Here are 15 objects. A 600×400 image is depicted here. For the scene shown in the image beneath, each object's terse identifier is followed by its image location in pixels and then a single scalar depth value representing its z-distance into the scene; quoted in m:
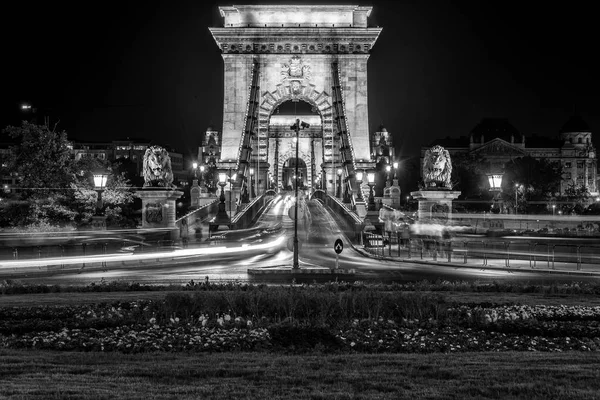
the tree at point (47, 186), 47.09
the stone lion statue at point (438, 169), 46.00
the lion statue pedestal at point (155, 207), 45.22
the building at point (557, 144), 170.38
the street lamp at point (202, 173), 66.12
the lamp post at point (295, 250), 26.11
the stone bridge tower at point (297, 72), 77.62
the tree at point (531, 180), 105.62
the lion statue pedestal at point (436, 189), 45.75
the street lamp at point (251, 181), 75.29
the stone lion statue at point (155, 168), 45.69
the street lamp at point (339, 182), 74.35
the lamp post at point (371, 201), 50.00
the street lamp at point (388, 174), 71.43
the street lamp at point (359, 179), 61.78
